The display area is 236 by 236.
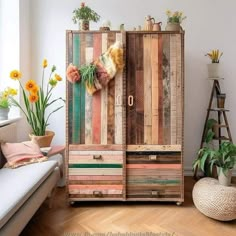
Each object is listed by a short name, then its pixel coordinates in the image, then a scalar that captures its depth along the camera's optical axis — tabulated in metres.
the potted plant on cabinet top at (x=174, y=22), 2.17
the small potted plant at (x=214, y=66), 2.58
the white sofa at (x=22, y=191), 1.25
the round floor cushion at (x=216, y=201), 1.81
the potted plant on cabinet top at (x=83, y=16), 2.13
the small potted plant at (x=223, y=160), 1.94
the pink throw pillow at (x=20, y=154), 1.87
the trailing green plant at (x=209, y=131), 2.64
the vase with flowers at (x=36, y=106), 2.18
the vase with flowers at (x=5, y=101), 2.24
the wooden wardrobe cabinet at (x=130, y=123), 2.09
